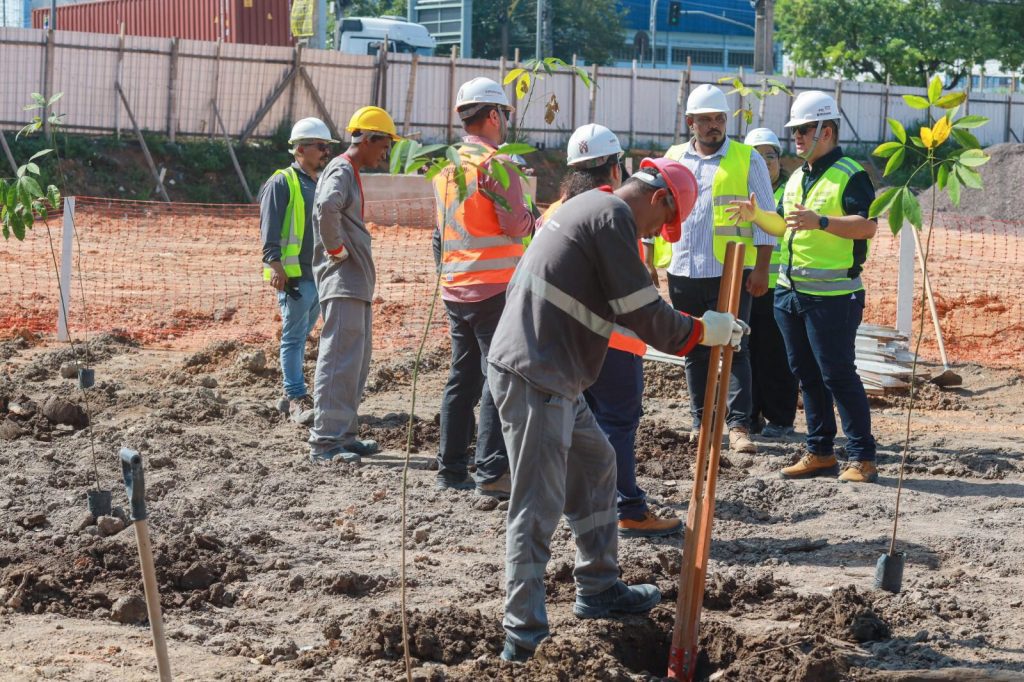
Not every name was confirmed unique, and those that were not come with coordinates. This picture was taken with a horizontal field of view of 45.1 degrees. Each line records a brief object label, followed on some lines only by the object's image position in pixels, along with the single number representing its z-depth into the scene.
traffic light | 41.91
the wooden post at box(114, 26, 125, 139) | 24.28
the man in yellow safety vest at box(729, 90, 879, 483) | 6.39
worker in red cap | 4.05
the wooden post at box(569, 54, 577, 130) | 28.48
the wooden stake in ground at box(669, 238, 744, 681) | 4.16
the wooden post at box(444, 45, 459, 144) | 27.42
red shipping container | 31.13
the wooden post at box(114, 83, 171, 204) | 22.88
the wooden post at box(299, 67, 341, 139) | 26.30
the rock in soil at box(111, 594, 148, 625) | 4.80
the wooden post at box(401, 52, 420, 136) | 27.03
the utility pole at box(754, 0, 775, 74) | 25.67
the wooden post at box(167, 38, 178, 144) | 24.80
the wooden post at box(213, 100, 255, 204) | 23.83
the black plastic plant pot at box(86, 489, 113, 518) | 5.88
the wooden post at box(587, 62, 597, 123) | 26.60
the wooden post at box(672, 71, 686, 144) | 30.19
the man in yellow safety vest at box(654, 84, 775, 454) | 6.87
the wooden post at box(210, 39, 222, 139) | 25.27
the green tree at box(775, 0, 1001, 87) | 41.47
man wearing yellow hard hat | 6.90
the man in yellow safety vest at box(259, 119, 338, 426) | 8.09
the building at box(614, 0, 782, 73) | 76.81
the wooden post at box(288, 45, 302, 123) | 26.27
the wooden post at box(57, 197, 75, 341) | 10.93
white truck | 33.47
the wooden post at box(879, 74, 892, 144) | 33.03
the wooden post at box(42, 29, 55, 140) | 23.47
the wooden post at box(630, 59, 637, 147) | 29.95
